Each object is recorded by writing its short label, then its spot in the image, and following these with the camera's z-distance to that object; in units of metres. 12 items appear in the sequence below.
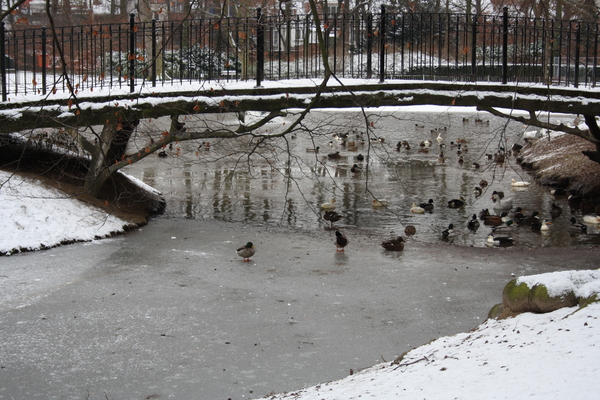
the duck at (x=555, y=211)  17.02
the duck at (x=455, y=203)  17.86
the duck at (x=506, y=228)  15.45
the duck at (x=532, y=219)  15.81
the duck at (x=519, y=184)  21.22
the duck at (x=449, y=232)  14.59
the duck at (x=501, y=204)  17.81
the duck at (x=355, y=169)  23.22
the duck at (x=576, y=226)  15.49
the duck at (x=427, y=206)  17.27
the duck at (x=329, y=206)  17.30
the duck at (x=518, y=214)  16.38
